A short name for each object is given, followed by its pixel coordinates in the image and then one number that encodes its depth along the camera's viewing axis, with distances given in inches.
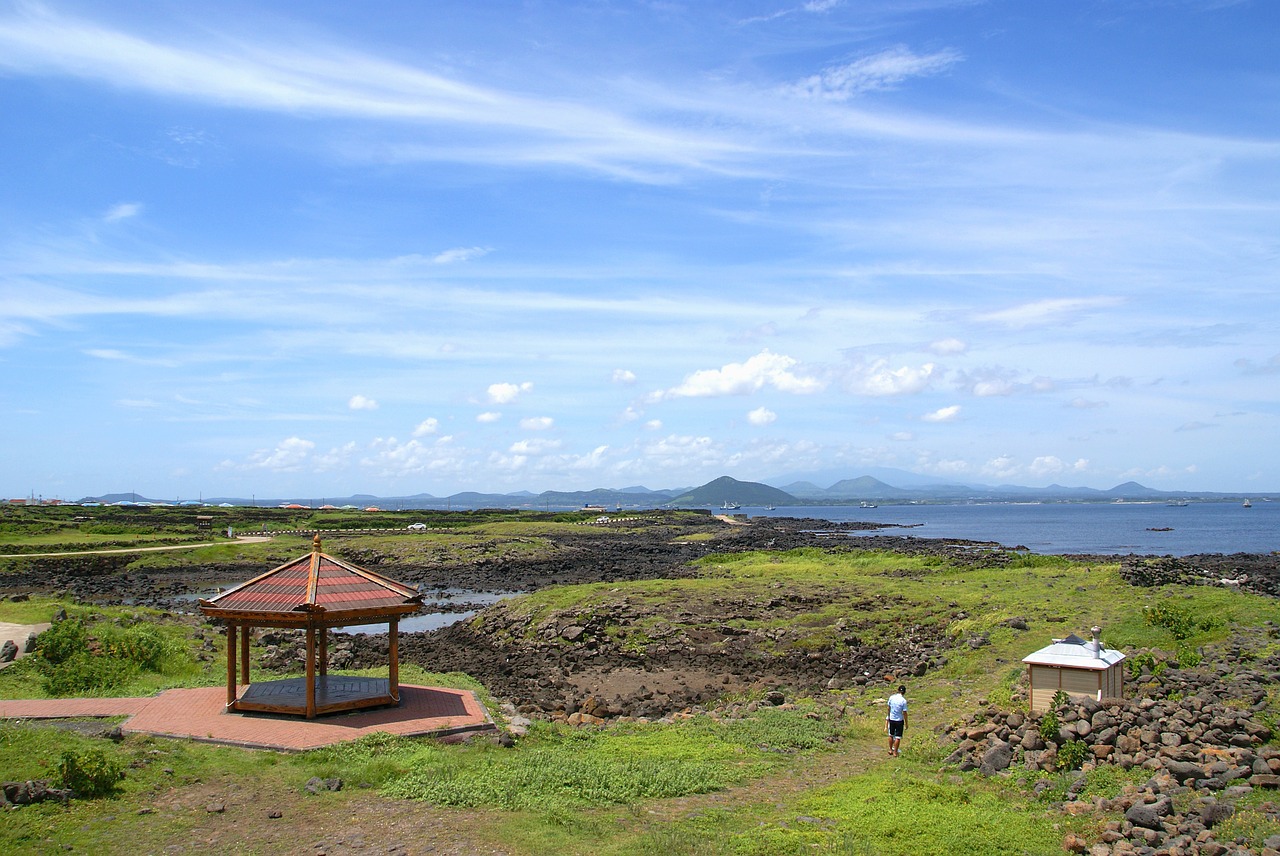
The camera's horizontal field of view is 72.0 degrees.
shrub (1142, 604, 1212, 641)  1048.2
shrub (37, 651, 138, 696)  842.2
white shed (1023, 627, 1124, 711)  697.0
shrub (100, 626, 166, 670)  960.3
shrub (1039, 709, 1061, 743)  641.6
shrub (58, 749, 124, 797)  524.1
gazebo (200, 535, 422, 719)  741.9
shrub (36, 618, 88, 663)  920.9
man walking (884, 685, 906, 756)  723.4
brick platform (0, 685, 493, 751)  683.4
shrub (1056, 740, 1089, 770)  606.5
